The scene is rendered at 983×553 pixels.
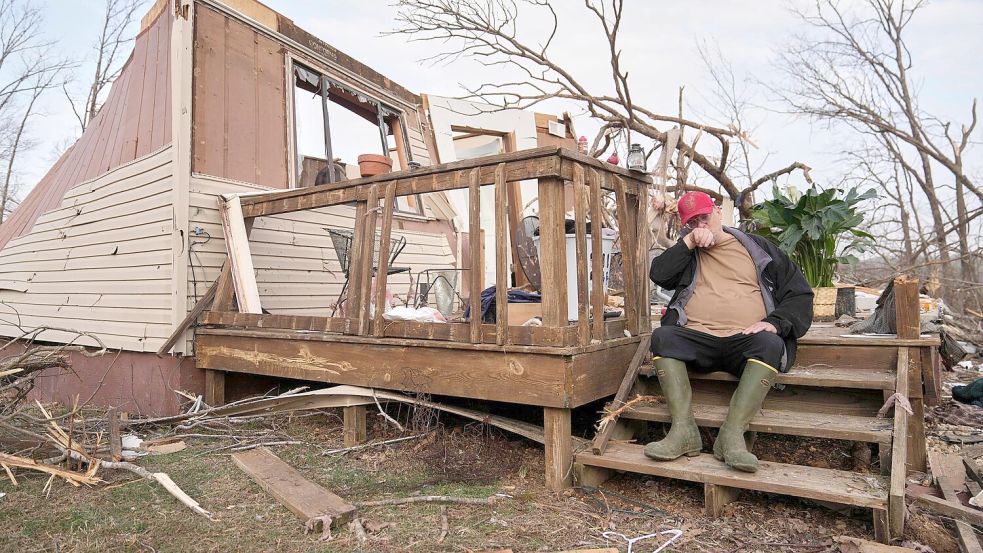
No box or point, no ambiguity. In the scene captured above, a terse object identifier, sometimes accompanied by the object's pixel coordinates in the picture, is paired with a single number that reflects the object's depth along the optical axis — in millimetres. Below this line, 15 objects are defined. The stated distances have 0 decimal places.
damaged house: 5379
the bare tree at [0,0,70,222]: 19641
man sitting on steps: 3002
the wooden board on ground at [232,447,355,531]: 2816
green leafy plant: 4645
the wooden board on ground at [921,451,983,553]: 2436
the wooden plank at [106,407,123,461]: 3705
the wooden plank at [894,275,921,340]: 3381
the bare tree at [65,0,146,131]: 19078
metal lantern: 3885
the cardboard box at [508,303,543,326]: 4070
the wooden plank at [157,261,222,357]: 5172
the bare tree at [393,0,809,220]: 8070
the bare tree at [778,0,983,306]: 11398
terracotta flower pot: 4332
